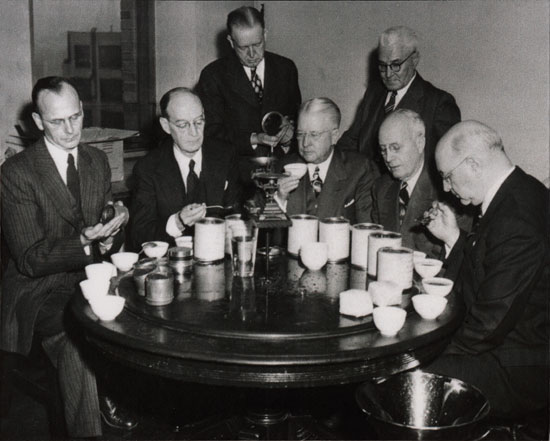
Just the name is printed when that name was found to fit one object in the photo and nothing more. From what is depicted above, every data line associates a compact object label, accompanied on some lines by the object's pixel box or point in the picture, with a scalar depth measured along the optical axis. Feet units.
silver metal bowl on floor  6.20
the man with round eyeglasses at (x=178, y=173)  11.18
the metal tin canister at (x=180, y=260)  8.43
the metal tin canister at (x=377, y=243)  8.19
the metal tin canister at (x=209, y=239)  8.79
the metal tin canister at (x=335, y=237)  9.12
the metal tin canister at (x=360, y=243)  8.84
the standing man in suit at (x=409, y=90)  12.58
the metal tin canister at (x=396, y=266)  7.66
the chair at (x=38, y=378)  9.16
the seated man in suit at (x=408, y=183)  10.75
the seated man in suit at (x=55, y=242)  9.00
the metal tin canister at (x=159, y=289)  7.28
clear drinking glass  8.32
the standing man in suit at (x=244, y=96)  14.53
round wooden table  6.14
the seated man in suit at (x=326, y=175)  11.48
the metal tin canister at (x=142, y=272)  7.72
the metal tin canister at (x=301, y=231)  9.26
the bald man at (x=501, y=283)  7.37
